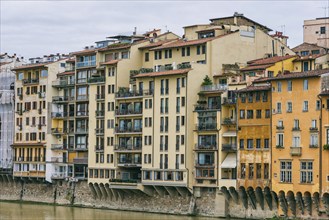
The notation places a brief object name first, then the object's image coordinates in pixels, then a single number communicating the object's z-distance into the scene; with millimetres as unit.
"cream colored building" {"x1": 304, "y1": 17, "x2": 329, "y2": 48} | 118562
